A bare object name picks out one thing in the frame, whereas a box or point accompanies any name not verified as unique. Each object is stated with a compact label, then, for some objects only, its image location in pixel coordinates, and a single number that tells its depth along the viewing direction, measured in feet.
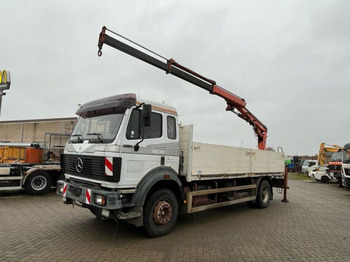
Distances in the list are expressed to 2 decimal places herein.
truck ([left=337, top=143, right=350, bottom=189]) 43.39
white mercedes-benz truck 15.26
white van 96.78
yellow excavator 76.54
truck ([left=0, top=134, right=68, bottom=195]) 30.79
